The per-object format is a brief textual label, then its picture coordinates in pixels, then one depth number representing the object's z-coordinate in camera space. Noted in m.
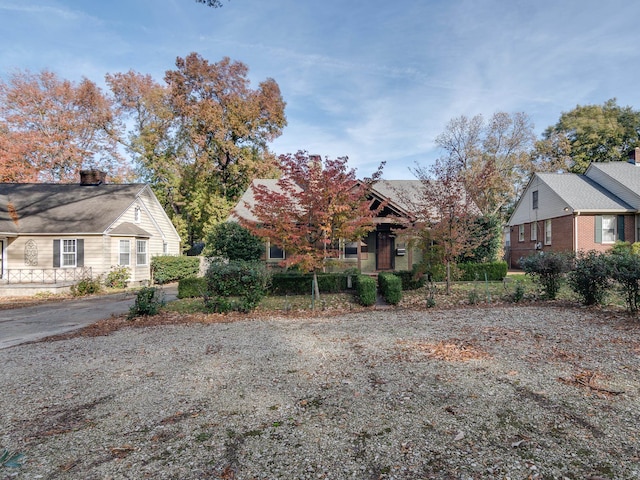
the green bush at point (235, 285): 9.15
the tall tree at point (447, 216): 10.94
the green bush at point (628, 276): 7.58
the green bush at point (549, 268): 9.36
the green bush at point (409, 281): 12.41
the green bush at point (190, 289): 12.19
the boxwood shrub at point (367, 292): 10.29
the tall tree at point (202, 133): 25.97
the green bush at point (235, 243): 16.16
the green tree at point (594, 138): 31.81
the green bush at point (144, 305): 9.16
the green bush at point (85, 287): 15.05
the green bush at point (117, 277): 16.83
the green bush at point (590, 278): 8.33
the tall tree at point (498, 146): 30.89
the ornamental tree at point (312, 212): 10.07
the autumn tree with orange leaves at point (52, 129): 24.78
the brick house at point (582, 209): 19.36
